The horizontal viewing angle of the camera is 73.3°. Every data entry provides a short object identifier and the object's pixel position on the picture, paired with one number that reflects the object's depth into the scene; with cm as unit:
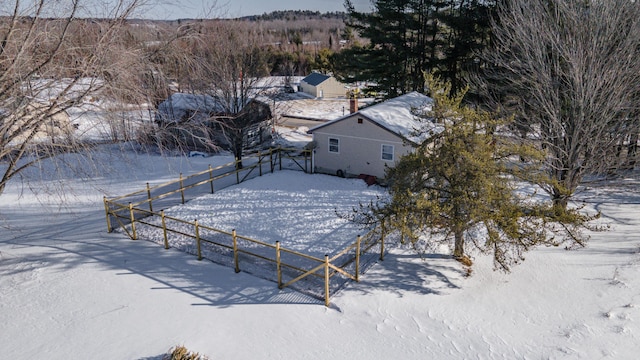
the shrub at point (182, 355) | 792
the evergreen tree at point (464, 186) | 996
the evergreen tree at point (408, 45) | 2755
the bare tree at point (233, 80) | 2095
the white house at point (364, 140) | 1916
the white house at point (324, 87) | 5625
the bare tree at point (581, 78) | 1354
